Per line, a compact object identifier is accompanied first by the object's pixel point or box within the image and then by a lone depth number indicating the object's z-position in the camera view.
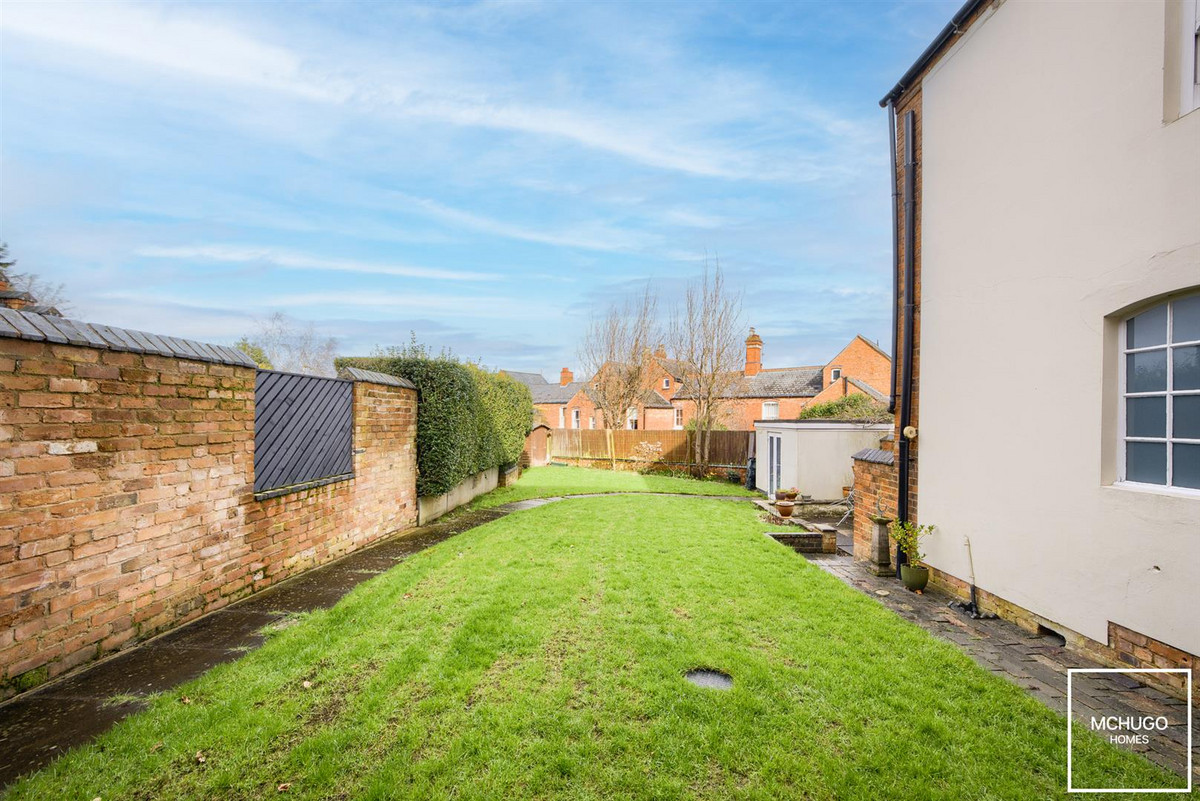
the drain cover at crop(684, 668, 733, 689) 3.36
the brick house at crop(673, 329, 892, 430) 28.64
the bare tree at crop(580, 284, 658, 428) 25.94
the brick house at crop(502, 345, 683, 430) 28.26
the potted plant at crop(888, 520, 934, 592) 5.79
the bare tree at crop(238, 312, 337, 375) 23.96
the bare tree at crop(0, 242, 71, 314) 8.73
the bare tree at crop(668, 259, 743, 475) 21.56
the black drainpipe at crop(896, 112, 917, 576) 6.28
